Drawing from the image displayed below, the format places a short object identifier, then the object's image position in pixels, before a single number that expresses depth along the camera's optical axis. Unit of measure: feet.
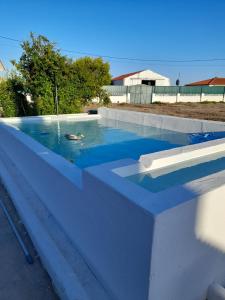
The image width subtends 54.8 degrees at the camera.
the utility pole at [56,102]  37.73
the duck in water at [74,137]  25.53
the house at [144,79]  119.96
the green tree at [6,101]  37.70
